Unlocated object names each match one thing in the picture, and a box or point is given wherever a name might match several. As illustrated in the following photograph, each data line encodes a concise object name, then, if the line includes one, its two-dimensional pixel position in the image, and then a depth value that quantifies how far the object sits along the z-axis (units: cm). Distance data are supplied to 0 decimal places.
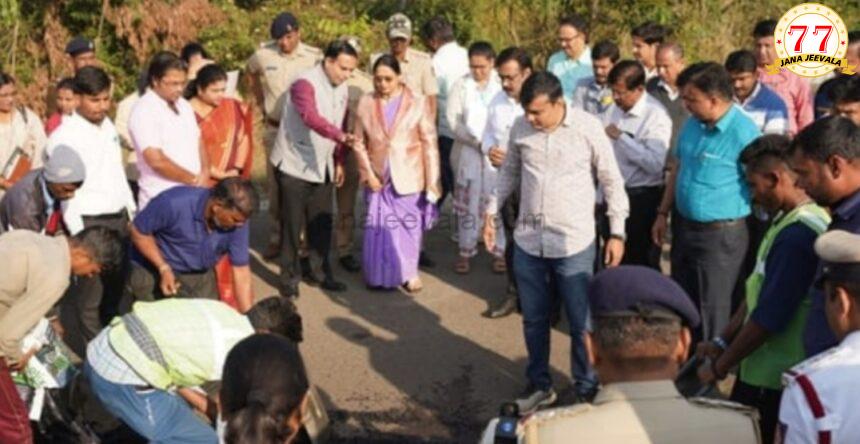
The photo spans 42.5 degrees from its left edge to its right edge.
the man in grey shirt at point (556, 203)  550
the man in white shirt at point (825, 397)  250
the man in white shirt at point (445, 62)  874
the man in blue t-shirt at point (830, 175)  363
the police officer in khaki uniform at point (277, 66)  835
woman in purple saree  760
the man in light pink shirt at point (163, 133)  668
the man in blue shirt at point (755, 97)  670
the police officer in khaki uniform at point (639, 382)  245
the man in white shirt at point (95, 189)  627
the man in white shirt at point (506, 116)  734
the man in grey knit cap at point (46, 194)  601
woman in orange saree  720
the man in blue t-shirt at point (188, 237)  546
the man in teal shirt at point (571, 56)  812
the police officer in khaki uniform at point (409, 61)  857
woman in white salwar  788
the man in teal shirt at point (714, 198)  550
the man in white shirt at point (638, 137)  656
